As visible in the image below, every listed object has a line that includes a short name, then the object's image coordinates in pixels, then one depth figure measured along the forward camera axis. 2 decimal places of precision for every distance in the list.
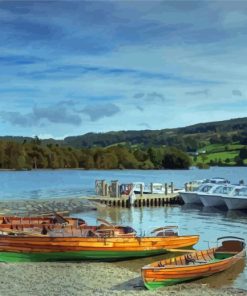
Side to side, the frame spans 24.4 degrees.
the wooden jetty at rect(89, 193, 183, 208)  58.94
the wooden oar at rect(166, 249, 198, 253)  28.62
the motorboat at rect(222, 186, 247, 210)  55.56
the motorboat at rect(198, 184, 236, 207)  58.59
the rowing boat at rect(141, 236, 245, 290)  21.63
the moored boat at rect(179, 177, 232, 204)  62.12
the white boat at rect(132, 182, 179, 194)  67.83
